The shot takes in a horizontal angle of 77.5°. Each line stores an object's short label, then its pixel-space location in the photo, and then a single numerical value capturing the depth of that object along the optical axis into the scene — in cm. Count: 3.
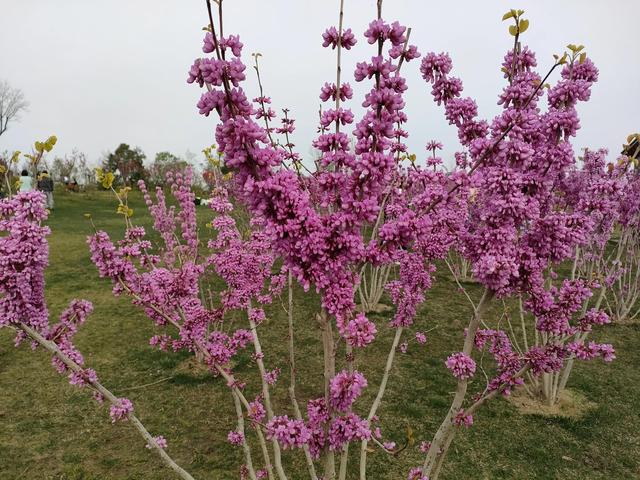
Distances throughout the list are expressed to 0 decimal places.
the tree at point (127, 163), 4588
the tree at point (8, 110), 4256
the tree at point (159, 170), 4716
